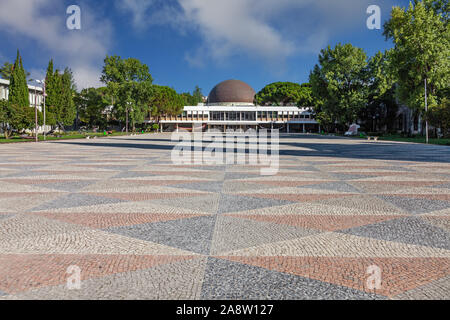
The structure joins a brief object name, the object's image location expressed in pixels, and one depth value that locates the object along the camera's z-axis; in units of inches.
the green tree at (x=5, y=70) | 3154.5
